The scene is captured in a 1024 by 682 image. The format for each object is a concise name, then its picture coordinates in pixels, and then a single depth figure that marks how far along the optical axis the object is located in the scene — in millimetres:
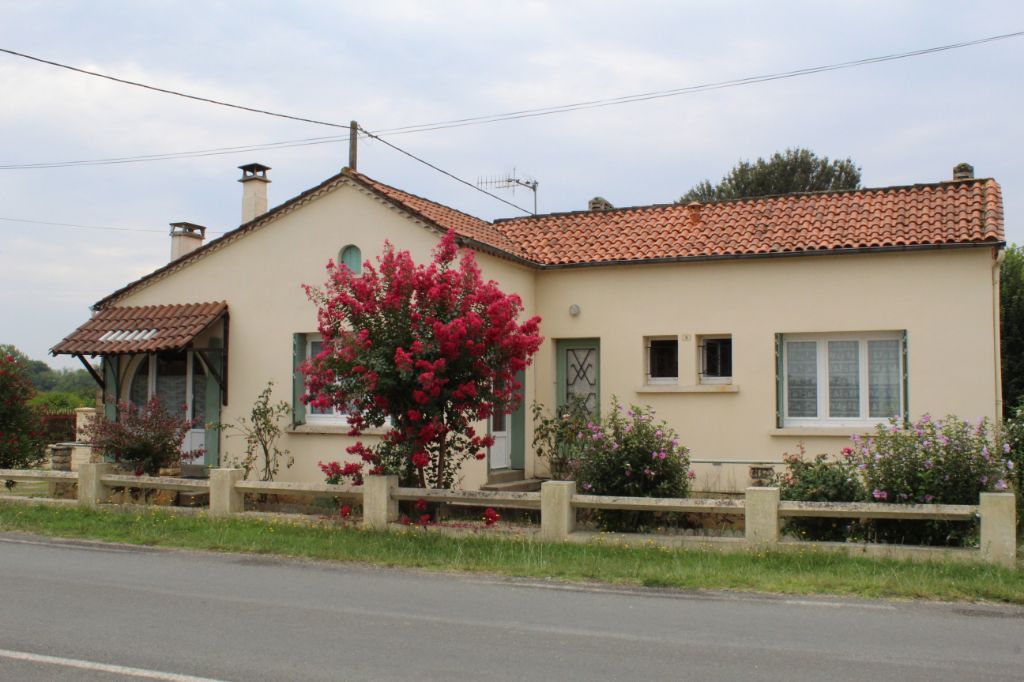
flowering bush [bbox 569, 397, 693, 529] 11820
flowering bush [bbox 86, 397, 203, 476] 15195
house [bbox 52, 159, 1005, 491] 14555
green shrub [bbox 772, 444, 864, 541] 10938
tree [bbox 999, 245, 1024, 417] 21359
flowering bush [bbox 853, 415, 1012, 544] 10438
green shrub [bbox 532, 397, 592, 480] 14789
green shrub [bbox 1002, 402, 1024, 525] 10961
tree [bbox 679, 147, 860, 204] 40688
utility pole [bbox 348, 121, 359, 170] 21938
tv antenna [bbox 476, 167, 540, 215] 30484
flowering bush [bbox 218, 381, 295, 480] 16125
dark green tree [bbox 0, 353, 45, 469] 18484
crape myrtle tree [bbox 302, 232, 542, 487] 11602
